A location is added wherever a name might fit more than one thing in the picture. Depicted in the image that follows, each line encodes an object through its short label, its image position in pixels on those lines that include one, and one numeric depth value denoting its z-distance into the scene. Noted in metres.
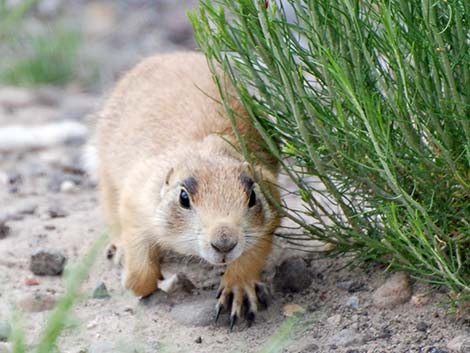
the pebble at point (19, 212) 12.77
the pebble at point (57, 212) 13.04
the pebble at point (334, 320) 9.60
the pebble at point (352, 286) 10.19
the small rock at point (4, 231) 12.16
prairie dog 9.27
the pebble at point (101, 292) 10.60
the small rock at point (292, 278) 10.44
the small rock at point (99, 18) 22.89
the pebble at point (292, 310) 9.98
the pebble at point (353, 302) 9.88
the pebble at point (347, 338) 9.14
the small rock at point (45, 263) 11.09
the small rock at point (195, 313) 9.92
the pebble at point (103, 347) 8.96
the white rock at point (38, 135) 16.09
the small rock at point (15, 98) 17.98
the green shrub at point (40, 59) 19.07
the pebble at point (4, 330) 9.32
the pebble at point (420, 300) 9.62
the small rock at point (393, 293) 9.73
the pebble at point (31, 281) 10.87
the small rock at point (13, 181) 14.16
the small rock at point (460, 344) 8.65
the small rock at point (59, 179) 14.36
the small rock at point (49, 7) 23.39
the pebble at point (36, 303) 10.13
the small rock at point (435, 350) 8.76
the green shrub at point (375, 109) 7.89
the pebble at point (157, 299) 10.41
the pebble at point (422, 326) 9.27
